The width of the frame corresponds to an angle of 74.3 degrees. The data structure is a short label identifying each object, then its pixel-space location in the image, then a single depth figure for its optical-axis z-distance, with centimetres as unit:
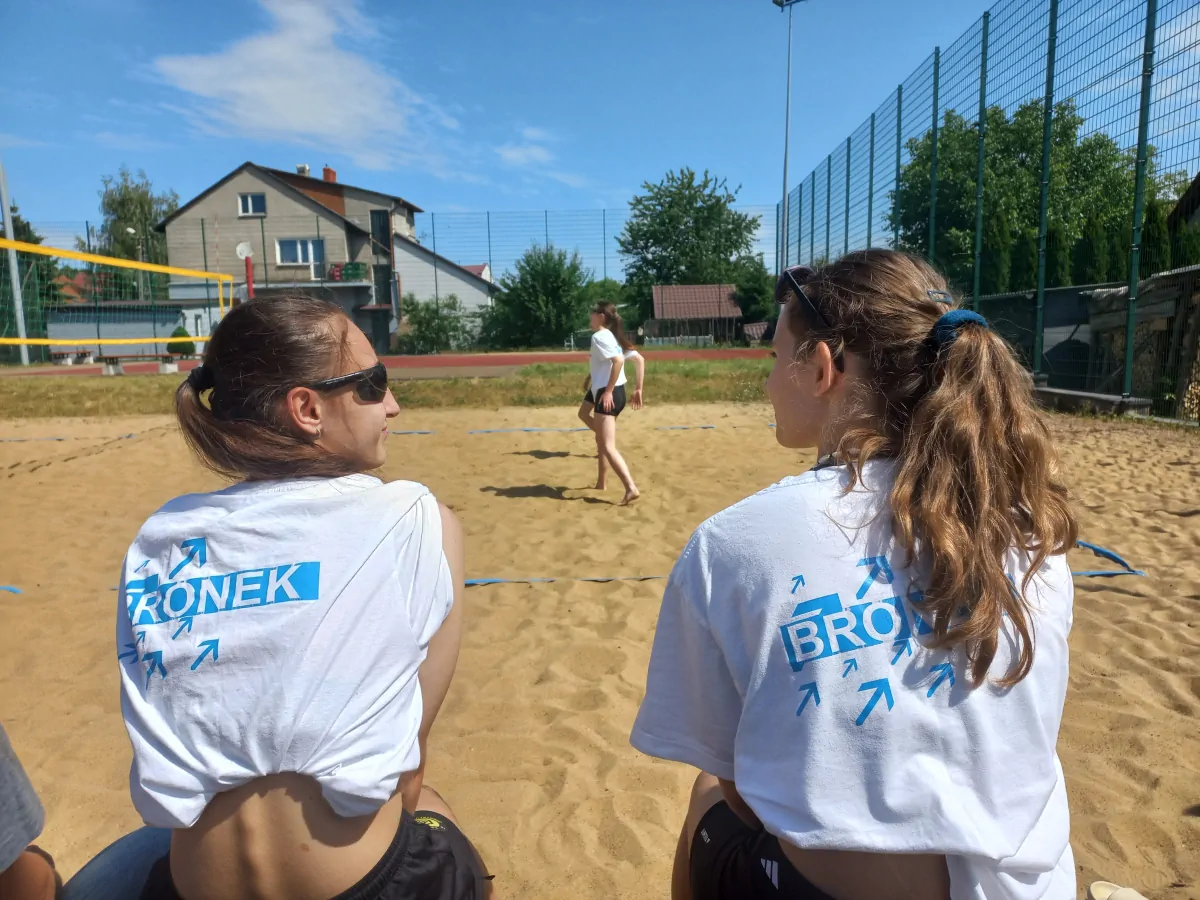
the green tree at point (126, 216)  4559
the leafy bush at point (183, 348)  2741
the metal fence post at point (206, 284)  3181
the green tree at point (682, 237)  3844
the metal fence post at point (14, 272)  1594
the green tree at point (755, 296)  3164
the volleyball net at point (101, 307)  1950
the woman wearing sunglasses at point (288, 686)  109
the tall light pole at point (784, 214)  2241
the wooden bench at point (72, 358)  2630
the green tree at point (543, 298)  3238
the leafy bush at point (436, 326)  3312
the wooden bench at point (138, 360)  1998
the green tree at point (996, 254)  1240
